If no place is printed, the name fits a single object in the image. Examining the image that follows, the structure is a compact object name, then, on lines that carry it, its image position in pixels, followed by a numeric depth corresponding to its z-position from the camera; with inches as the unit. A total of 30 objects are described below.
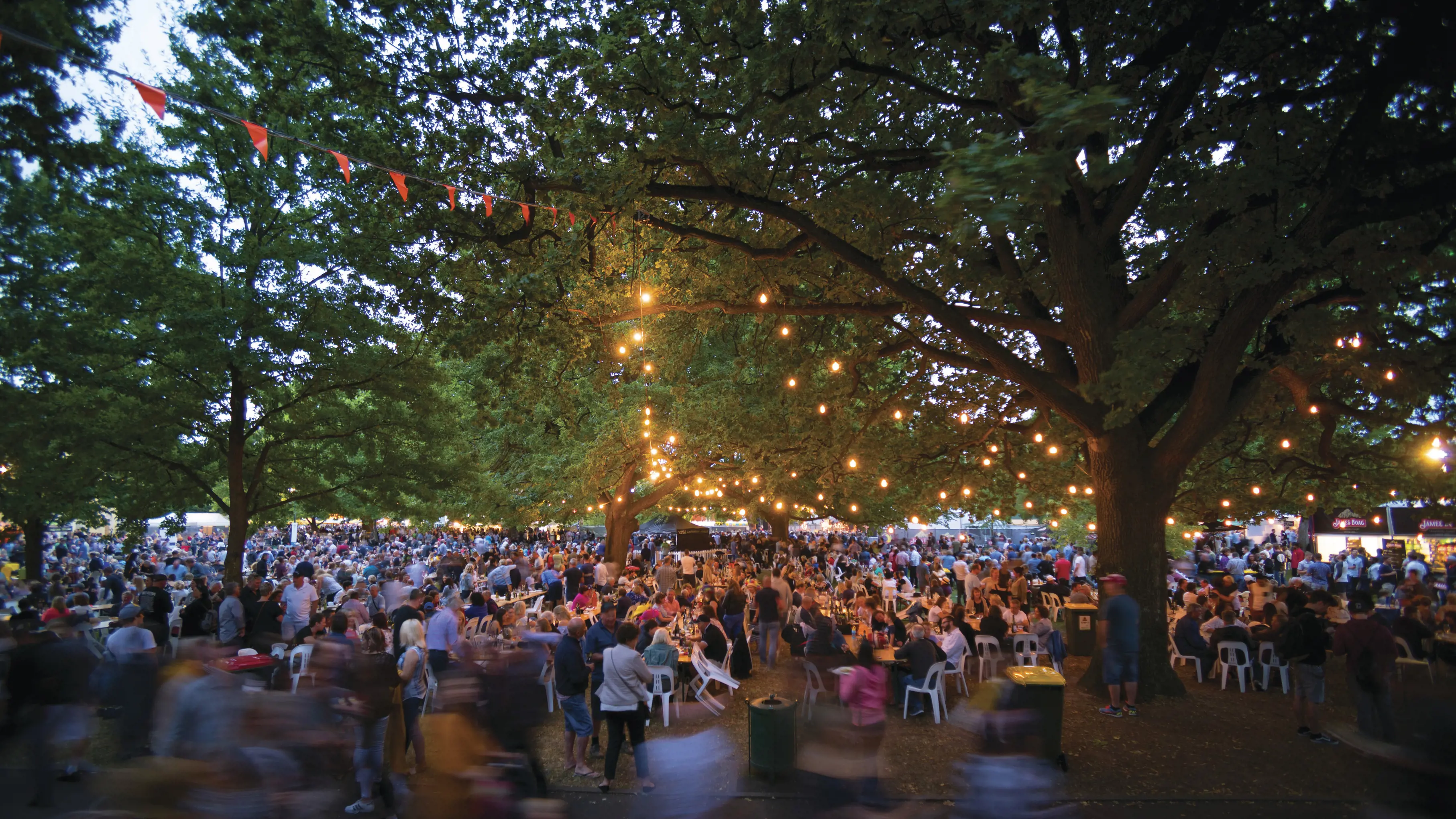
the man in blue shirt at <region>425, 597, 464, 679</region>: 343.6
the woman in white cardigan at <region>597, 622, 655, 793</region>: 270.4
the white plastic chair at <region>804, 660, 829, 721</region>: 319.3
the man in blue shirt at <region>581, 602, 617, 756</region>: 330.0
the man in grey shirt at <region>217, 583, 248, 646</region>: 448.1
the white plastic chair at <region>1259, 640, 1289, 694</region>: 435.8
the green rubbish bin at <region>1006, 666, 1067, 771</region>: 286.5
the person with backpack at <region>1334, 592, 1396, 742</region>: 298.7
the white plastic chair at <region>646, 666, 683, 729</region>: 370.6
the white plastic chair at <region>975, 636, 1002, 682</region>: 458.0
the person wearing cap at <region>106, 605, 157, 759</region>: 305.4
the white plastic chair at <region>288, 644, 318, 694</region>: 385.4
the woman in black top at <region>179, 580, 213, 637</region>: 449.1
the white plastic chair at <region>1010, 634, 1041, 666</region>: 464.4
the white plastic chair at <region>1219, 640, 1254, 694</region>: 440.5
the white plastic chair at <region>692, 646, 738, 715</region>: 400.8
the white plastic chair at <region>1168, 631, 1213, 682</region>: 468.5
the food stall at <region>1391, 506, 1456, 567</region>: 959.0
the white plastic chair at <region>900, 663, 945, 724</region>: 371.2
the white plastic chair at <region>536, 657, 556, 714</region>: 391.1
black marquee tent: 1206.3
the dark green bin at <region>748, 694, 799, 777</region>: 283.6
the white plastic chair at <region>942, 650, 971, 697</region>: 423.2
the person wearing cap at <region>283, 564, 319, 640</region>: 462.3
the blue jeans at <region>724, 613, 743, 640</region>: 497.0
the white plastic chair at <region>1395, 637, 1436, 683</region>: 401.7
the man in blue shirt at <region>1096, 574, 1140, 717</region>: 354.0
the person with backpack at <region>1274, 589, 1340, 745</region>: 327.0
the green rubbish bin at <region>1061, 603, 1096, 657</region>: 542.9
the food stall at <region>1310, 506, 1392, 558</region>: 971.9
